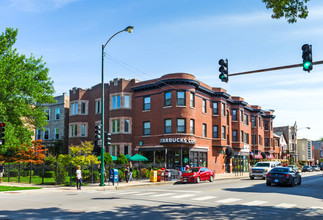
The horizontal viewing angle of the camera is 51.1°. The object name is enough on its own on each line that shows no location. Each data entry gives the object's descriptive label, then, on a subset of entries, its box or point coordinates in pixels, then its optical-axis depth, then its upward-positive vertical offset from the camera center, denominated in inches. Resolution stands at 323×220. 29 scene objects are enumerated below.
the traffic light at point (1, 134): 733.9 +25.2
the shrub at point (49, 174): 1424.2 -118.5
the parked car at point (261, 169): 1401.3 -91.0
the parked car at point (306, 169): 2882.9 -184.2
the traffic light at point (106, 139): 977.5 +20.6
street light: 968.7 -29.5
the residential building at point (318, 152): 5698.8 -78.7
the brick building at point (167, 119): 1581.0 +139.0
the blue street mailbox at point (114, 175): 1018.1 -87.1
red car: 1167.0 -100.9
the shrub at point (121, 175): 1145.7 -97.5
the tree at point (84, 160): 1064.8 -45.3
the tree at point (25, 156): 1453.0 -44.4
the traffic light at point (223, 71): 557.6 +124.8
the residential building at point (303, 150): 4682.6 -38.5
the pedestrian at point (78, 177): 909.4 -82.8
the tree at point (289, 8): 466.0 +192.0
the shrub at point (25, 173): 1389.0 -111.5
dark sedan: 994.7 -86.4
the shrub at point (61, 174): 1021.8 -84.5
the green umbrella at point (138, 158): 1419.8 -48.9
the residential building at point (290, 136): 3799.2 +128.2
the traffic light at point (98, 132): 968.9 +40.3
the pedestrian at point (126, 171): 1107.8 -82.5
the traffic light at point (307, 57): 477.7 +126.7
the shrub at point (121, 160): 1241.3 -50.2
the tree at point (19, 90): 1157.1 +203.3
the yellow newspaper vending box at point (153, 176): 1147.9 -99.8
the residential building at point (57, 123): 2076.8 +144.5
